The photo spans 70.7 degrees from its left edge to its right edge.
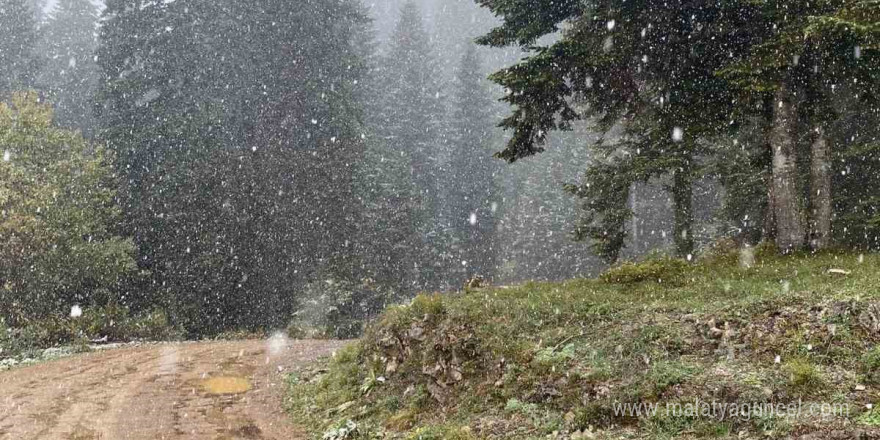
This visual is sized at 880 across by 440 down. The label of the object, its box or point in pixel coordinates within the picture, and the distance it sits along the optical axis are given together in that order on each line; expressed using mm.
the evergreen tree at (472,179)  51812
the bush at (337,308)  28738
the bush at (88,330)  21245
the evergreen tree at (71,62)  43562
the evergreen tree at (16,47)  39844
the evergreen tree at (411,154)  40031
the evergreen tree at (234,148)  29906
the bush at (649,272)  12438
